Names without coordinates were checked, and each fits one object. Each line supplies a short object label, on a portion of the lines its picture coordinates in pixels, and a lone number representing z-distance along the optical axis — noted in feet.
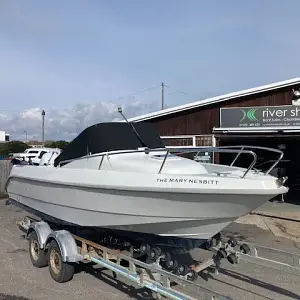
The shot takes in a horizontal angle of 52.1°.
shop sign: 30.00
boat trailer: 11.54
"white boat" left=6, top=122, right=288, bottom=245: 11.24
